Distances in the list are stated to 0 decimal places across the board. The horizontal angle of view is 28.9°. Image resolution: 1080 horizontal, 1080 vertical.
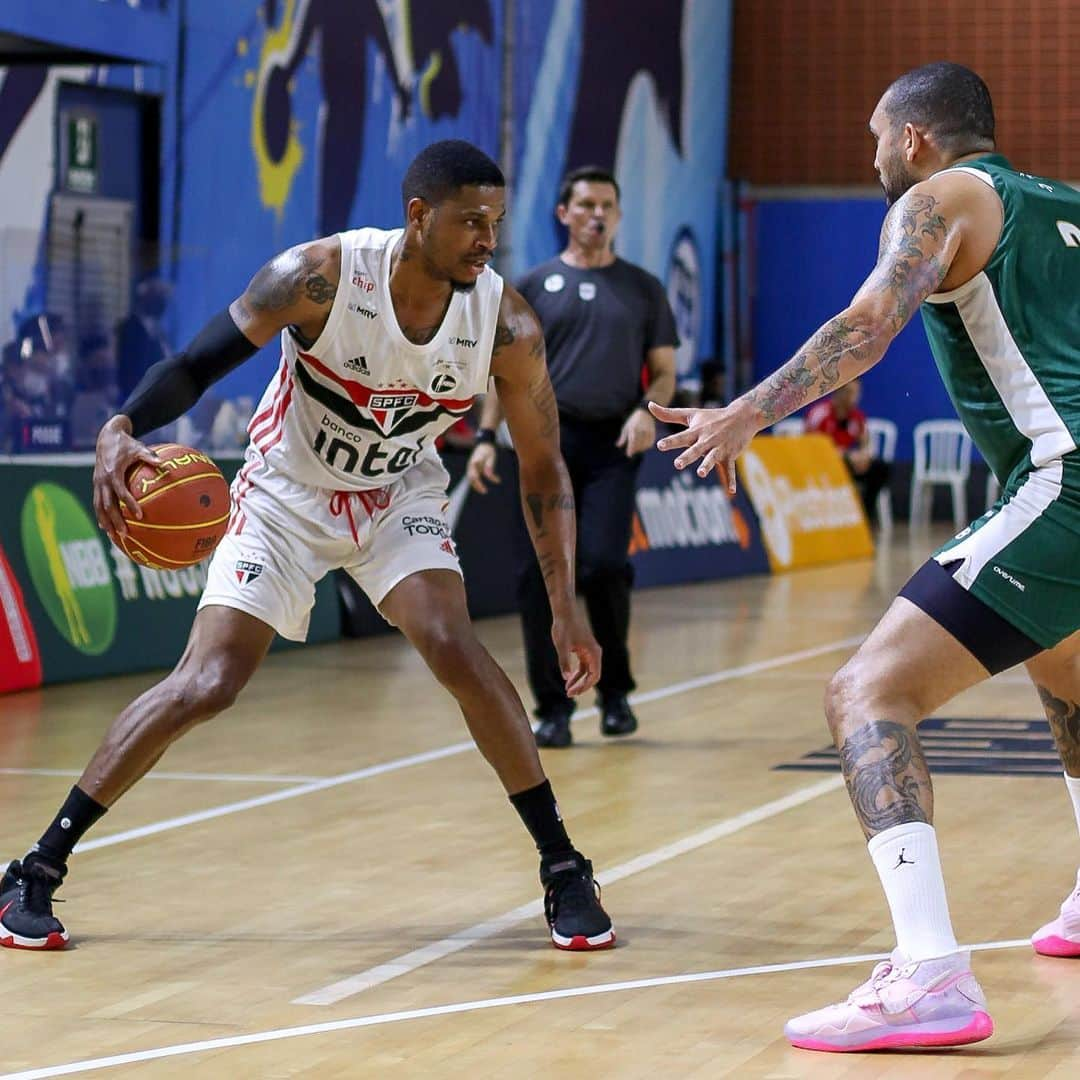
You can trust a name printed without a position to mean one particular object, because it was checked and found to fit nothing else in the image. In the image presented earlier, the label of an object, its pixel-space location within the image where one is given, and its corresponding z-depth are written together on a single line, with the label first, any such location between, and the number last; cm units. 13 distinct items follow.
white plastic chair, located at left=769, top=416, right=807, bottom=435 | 2544
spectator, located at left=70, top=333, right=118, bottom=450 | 1209
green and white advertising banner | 1030
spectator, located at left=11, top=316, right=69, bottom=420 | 1177
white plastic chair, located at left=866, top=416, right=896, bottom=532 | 2608
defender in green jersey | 424
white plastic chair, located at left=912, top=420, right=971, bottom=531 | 2525
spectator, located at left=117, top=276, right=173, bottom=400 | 1267
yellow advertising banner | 1888
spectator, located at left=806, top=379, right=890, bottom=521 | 2281
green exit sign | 1531
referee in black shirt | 878
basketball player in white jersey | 518
